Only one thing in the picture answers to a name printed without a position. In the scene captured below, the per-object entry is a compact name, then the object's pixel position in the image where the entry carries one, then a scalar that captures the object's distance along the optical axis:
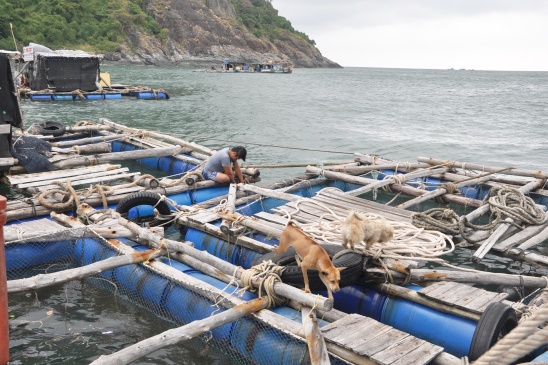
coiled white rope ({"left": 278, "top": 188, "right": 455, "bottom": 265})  8.31
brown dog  6.48
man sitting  13.65
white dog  7.68
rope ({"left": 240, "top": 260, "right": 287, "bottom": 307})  7.11
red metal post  5.23
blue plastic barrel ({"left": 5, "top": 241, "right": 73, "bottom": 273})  9.35
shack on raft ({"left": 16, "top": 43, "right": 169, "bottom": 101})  38.78
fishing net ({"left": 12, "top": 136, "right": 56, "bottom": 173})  14.39
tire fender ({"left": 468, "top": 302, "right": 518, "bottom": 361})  6.11
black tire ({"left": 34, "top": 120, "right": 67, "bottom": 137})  19.19
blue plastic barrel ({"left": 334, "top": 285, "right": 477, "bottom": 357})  6.73
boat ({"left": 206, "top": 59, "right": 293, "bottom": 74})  115.06
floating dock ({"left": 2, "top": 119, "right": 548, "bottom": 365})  6.43
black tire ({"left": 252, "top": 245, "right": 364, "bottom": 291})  7.33
